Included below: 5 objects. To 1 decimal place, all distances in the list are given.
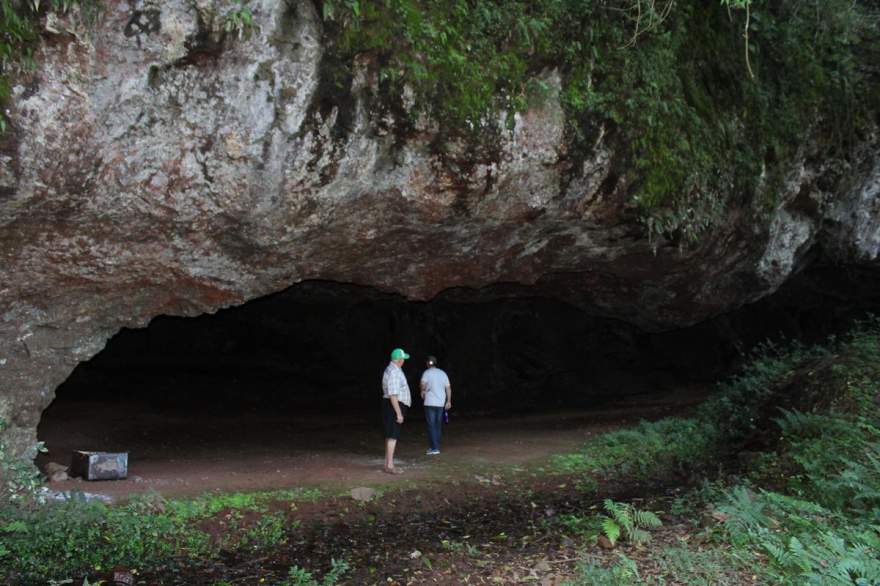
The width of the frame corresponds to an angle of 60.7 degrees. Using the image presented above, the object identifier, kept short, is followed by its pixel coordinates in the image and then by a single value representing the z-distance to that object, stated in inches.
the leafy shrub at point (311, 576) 229.0
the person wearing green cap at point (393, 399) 358.6
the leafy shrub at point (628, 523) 255.9
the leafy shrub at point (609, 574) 218.7
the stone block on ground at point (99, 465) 312.7
